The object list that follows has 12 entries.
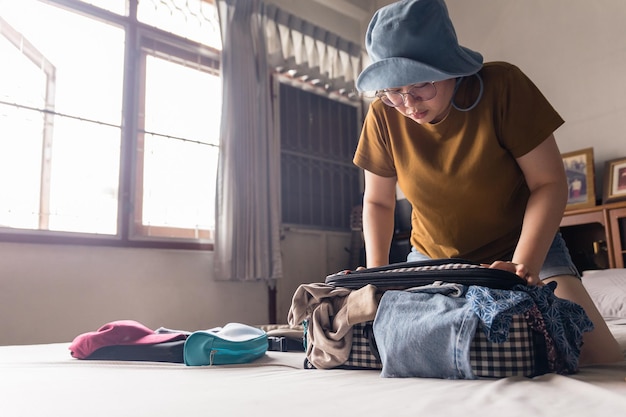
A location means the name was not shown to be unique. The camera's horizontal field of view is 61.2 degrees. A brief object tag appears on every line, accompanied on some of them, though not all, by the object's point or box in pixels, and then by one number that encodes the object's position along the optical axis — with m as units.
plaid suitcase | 0.88
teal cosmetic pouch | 1.21
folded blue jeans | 0.87
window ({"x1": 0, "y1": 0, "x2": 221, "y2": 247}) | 2.96
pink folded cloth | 1.38
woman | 1.13
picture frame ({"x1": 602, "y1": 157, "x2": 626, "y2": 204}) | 2.83
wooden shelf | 2.75
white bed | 0.69
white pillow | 2.22
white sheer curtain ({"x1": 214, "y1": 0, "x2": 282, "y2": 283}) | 3.54
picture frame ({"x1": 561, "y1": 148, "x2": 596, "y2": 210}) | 2.92
